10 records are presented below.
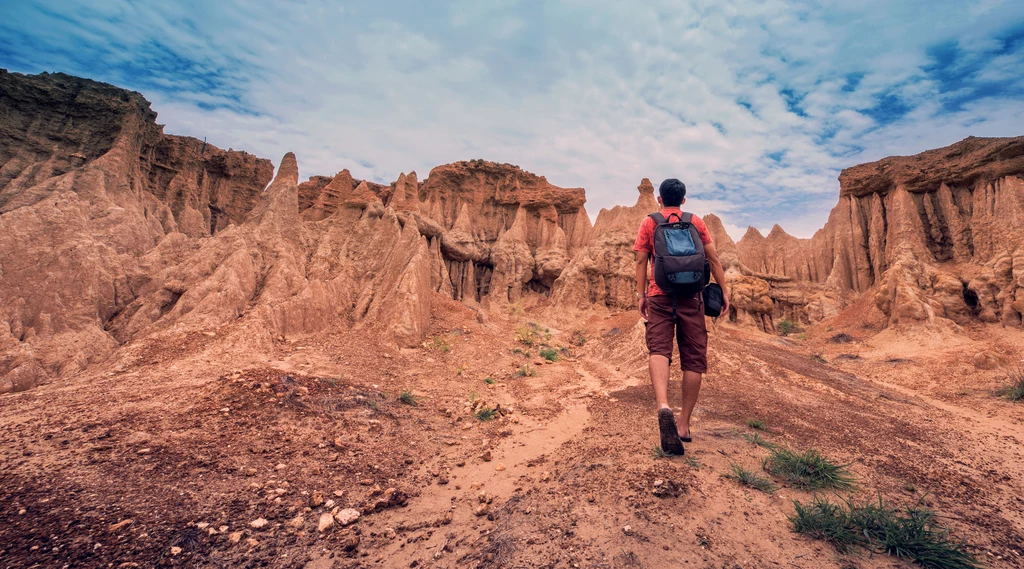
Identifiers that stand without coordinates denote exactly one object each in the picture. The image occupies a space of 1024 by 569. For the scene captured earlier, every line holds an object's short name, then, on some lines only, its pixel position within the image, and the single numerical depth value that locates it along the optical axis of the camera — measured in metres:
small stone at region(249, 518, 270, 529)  2.86
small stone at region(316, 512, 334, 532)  2.92
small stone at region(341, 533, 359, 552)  2.68
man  3.73
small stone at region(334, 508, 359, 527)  3.01
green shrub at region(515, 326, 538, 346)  15.76
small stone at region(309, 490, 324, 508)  3.27
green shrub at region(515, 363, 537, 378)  10.30
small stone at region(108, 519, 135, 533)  2.56
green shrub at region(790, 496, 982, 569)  2.09
